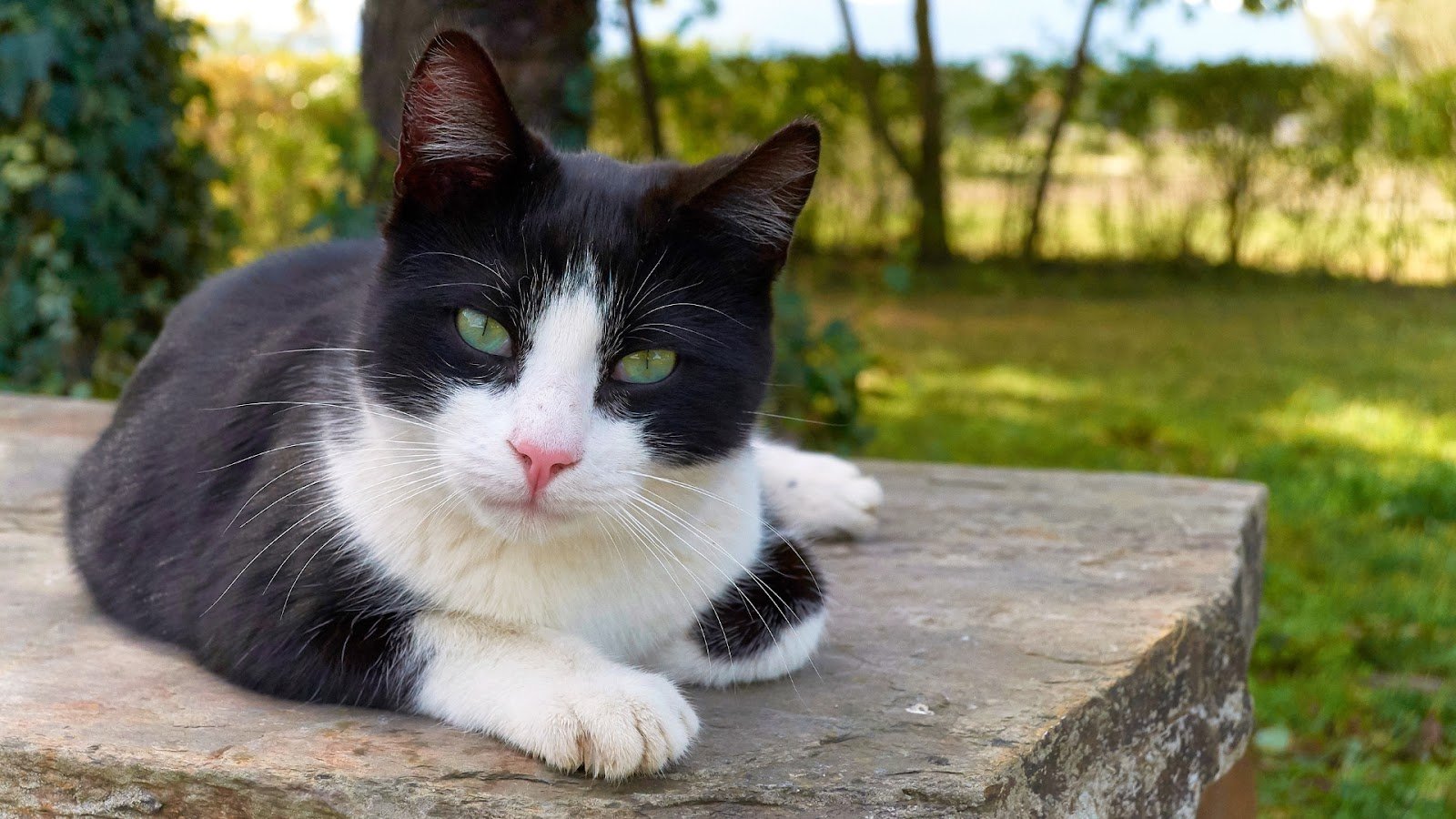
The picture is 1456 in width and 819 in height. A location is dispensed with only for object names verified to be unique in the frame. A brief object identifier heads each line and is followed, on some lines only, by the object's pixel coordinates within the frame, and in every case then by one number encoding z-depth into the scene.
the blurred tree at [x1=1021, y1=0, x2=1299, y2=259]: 6.54
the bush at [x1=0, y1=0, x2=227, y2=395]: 1.26
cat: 0.70
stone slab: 0.70
